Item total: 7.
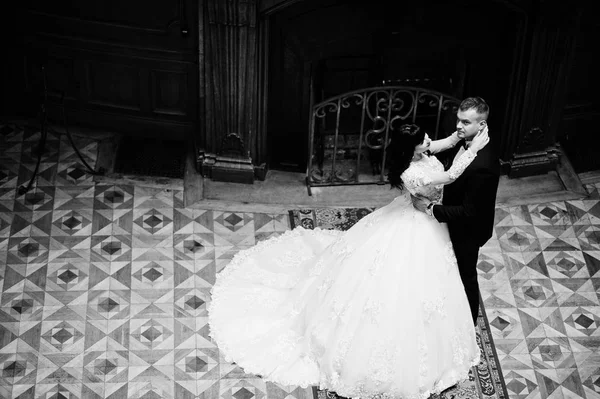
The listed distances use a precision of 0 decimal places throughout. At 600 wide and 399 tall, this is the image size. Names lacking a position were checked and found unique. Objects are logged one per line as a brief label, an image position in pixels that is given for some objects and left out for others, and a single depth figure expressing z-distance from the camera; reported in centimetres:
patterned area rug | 588
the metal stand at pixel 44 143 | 721
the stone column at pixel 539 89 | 681
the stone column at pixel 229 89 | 668
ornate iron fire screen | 715
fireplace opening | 688
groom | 538
